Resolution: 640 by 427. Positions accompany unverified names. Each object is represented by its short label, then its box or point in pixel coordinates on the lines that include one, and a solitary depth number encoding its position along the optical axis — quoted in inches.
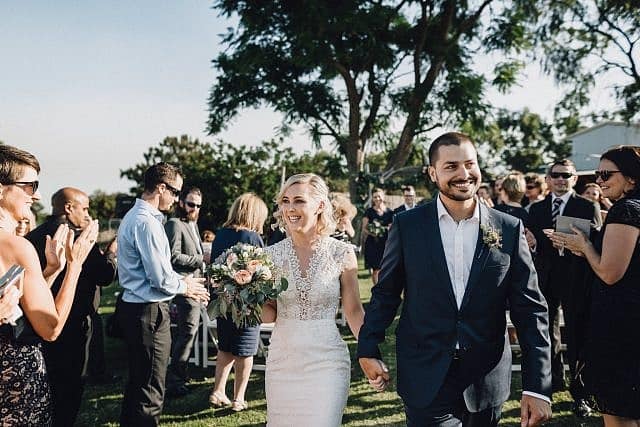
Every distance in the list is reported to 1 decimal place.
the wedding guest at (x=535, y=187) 300.7
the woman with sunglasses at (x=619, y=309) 136.3
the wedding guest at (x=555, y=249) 228.5
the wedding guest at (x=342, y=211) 253.3
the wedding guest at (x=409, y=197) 470.3
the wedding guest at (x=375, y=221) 452.1
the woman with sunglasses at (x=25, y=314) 104.1
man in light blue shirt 176.9
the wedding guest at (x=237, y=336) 222.7
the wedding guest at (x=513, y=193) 267.3
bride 136.6
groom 114.0
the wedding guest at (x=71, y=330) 162.9
